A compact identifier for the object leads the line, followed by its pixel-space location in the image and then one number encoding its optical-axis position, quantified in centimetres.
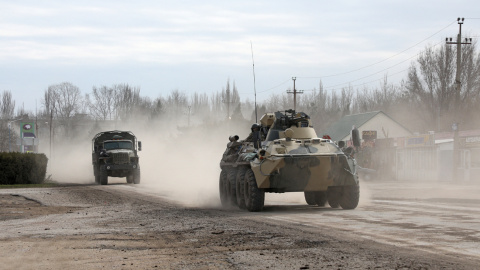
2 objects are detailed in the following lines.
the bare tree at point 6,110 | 13684
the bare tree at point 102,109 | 14100
